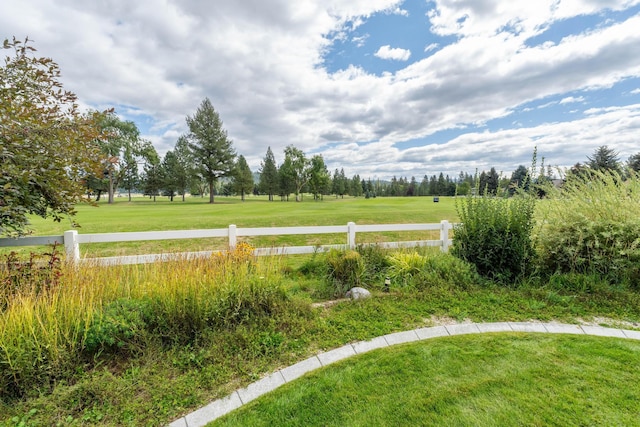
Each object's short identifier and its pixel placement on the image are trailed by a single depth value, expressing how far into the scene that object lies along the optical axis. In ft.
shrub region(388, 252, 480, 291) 14.92
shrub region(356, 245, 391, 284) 16.42
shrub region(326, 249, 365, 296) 15.24
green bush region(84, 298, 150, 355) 8.18
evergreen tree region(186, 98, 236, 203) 120.26
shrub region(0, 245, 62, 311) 9.67
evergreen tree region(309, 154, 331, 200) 155.84
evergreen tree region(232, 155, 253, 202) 144.66
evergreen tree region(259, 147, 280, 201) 165.17
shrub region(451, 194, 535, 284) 15.71
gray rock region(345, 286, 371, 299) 13.38
